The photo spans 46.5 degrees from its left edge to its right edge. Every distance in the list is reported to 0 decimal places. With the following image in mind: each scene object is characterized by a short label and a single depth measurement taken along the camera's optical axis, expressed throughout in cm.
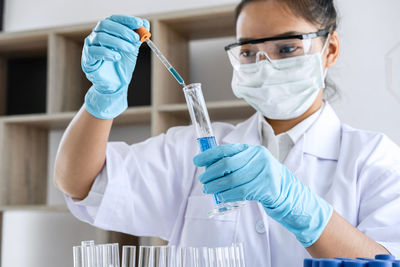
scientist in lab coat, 113
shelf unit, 215
